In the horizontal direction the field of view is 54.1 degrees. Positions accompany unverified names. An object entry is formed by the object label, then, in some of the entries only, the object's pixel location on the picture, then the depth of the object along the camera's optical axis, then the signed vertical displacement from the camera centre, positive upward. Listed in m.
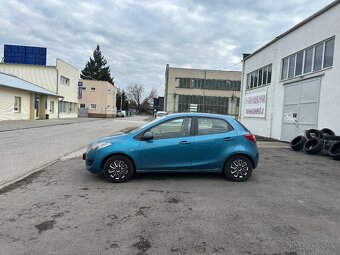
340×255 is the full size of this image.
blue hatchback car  7.18 -0.88
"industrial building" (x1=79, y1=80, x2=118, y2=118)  66.44 +1.48
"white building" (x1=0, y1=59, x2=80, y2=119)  43.50 +3.42
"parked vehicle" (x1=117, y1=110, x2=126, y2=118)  80.94 -1.84
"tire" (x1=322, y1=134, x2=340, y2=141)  12.55 -0.78
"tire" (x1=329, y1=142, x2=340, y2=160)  12.30 -1.18
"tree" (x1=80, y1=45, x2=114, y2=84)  94.69 +10.28
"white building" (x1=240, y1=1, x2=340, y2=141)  14.33 +1.86
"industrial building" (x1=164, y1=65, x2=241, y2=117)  72.56 +4.58
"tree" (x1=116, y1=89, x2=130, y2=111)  105.69 +1.69
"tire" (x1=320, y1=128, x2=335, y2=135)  13.70 -0.60
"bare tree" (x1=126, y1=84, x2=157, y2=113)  135.12 +4.18
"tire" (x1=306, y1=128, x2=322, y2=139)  13.90 -0.74
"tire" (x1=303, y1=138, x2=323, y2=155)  12.98 -1.20
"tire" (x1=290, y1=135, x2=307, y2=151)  14.09 -1.18
